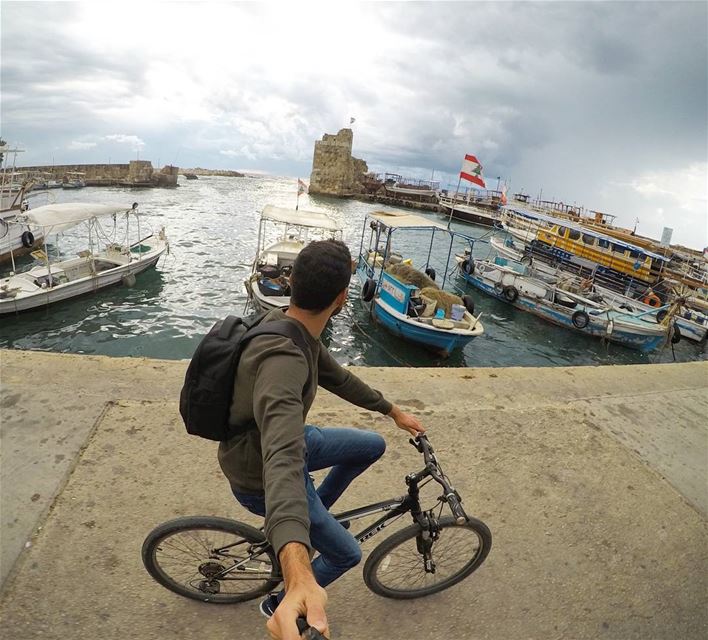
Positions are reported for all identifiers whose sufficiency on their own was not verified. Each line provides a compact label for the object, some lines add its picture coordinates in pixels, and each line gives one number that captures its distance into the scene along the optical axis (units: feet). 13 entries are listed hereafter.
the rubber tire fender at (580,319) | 56.65
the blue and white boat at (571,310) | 55.11
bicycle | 6.82
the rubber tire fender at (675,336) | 56.75
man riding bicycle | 3.99
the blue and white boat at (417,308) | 40.83
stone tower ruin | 265.95
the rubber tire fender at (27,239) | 68.49
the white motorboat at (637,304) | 64.44
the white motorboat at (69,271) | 43.62
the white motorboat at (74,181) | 181.47
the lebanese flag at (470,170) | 65.77
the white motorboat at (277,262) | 42.42
